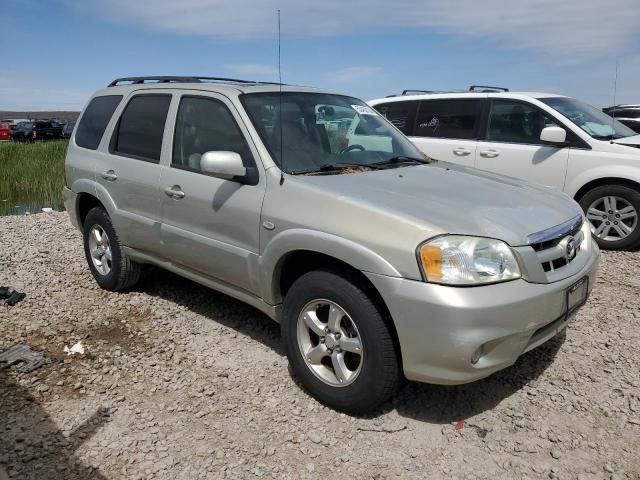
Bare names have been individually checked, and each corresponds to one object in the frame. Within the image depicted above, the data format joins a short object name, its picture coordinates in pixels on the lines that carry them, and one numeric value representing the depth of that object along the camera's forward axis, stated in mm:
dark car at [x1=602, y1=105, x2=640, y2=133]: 12326
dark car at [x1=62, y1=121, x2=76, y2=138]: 32562
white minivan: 6312
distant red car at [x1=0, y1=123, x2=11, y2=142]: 32844
